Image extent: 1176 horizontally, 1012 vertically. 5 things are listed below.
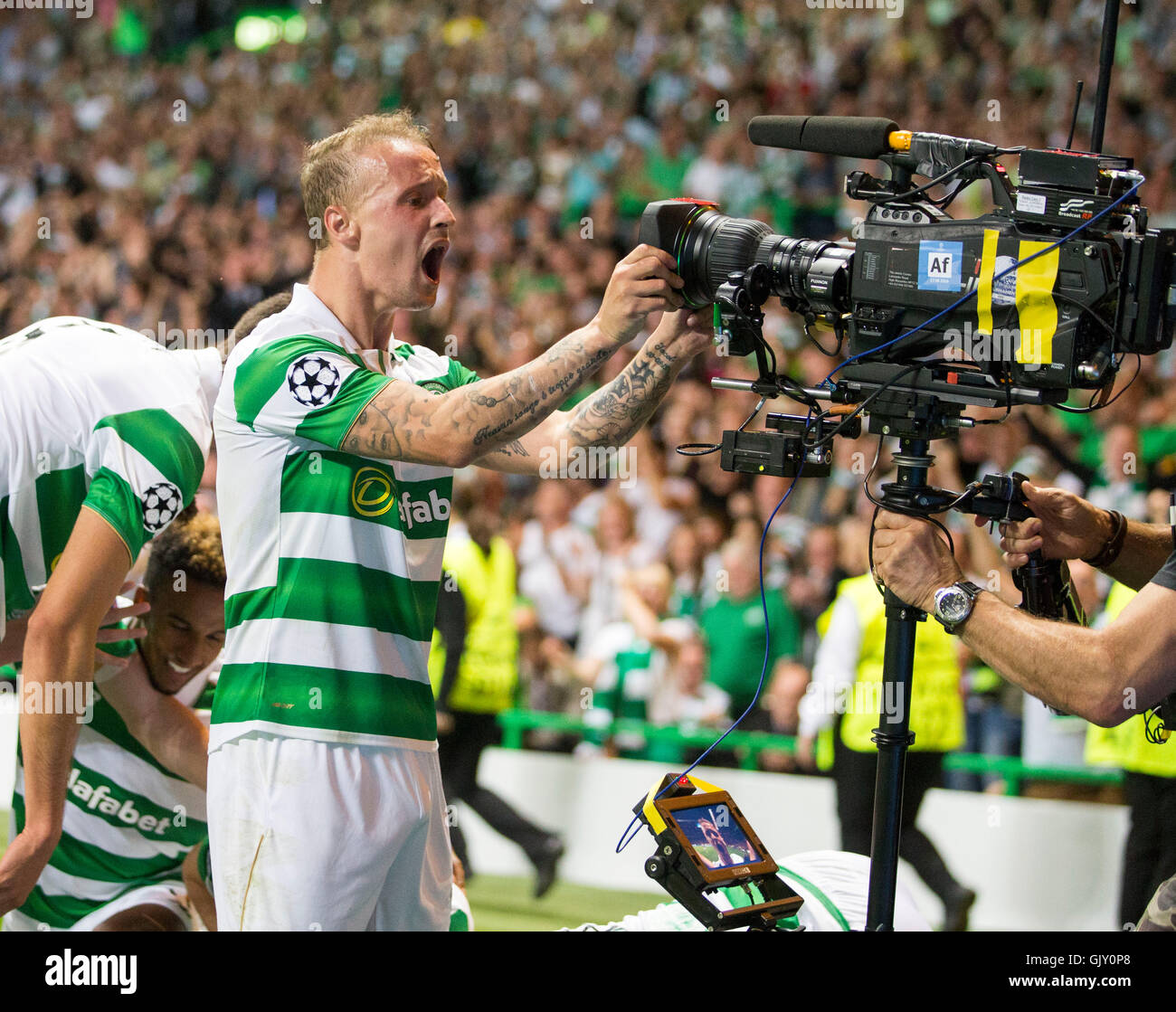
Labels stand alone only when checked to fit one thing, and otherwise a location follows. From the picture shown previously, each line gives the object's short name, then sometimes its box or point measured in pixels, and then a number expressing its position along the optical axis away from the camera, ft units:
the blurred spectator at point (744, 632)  21.18
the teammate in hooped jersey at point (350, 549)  8.28
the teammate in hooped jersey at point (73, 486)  9.20
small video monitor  8.66
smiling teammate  11.51
